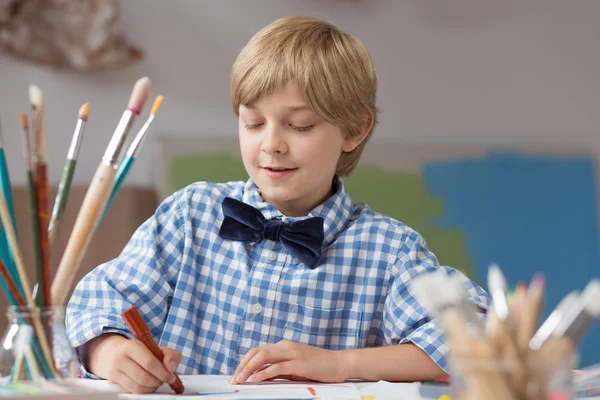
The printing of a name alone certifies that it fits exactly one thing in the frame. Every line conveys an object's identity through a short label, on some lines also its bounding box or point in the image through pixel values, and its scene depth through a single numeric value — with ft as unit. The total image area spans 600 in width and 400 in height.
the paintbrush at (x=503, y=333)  2.52
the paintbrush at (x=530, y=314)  2.62
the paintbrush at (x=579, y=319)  2.72
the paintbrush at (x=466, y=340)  2.48
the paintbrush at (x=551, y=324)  2.73
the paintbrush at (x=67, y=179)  3.34
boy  4.50
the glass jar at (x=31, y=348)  3.27
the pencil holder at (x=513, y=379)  2.47
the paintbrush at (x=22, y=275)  3.27
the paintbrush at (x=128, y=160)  3.39
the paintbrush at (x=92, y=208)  3.30
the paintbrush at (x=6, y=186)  3.33
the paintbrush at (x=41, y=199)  3.24
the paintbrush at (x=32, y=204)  3.24
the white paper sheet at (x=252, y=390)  3.65
